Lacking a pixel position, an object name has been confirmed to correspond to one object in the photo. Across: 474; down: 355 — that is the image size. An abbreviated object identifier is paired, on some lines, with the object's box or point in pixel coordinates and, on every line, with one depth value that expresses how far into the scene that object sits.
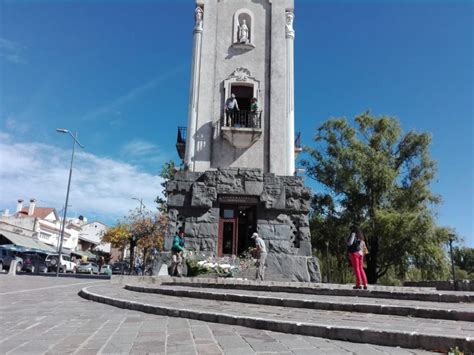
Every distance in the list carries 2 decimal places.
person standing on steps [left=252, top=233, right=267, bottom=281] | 13.10
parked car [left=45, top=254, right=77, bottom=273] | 36.12
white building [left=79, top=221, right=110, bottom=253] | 81.66
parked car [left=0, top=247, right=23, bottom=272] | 29.22
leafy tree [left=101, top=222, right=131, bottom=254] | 44.91
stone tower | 16.22
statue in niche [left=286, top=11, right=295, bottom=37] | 19.55
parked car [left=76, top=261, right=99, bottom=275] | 40.25
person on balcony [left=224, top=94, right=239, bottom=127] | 18.06
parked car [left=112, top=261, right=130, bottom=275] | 45.64
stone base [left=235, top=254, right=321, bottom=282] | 15.07
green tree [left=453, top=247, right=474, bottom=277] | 72.44
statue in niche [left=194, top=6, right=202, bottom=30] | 19.44
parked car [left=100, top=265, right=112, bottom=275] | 36.97
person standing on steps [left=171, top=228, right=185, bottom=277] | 13.53
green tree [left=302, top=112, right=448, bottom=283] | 21.58
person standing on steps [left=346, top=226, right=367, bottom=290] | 9.85
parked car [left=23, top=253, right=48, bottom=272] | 30.83
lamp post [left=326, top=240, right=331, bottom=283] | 23.95
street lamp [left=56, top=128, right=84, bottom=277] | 26.83
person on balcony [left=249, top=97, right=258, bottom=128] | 18.14
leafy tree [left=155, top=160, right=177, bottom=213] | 31.17
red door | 16.50
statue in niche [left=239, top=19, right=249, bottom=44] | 19.15
